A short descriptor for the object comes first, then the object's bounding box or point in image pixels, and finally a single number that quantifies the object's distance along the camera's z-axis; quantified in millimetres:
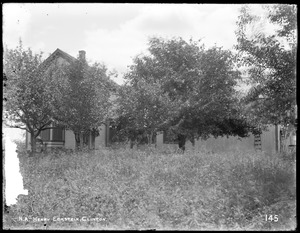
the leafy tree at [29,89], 16531
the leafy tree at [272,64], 9320
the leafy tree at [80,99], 16491
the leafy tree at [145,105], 16891
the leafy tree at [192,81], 19266
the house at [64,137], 20438
